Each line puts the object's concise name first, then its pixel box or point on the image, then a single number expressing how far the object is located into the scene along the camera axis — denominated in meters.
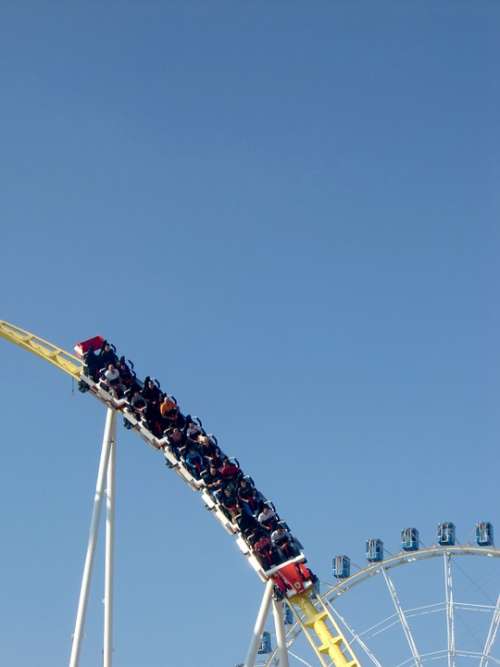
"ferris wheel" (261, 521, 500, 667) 53.44
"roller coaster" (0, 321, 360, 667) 37.16
